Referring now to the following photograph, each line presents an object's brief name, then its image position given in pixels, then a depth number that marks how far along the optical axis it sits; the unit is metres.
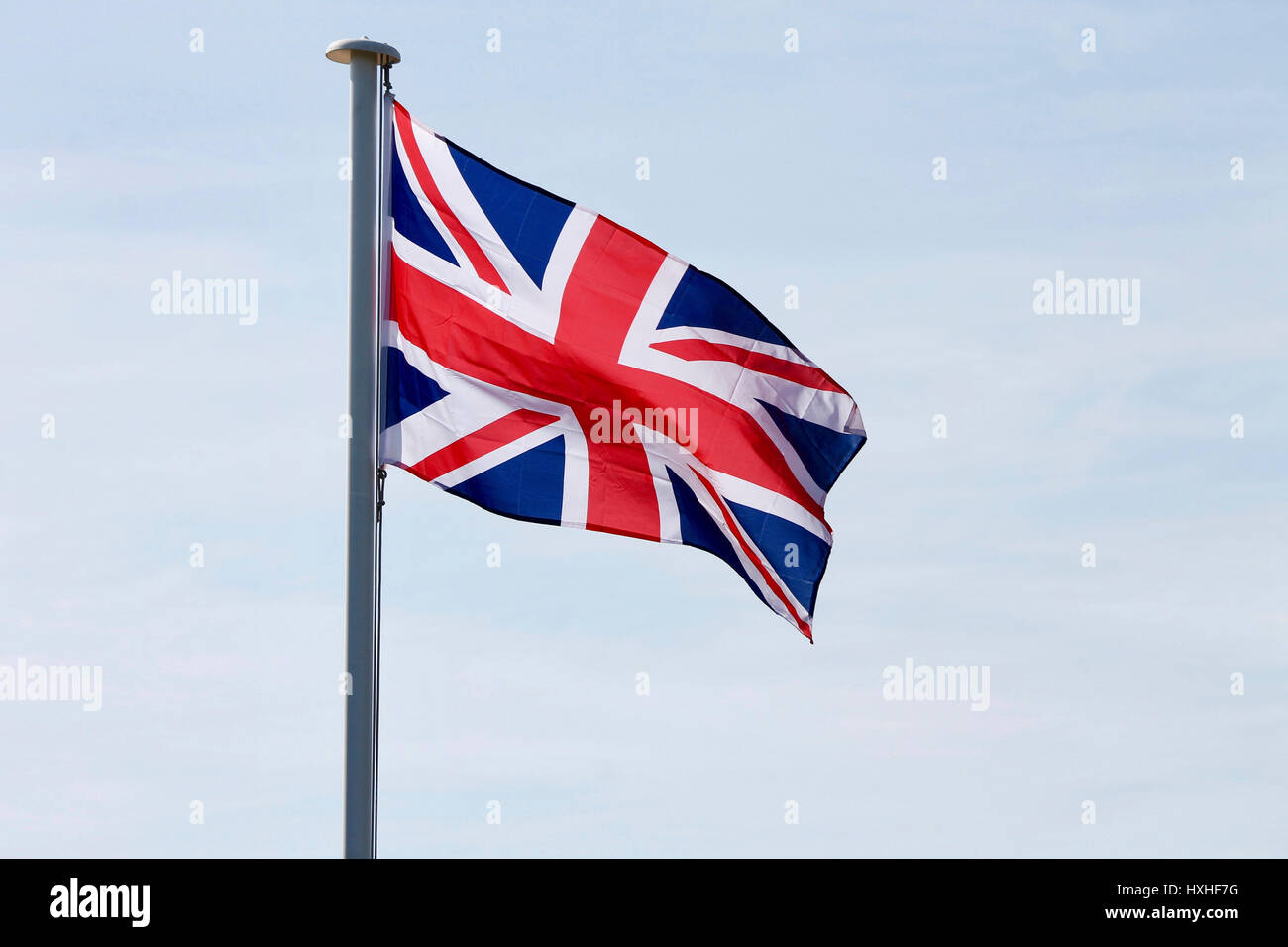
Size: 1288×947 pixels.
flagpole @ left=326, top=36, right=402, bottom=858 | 13.45
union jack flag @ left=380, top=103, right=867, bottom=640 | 15.05
